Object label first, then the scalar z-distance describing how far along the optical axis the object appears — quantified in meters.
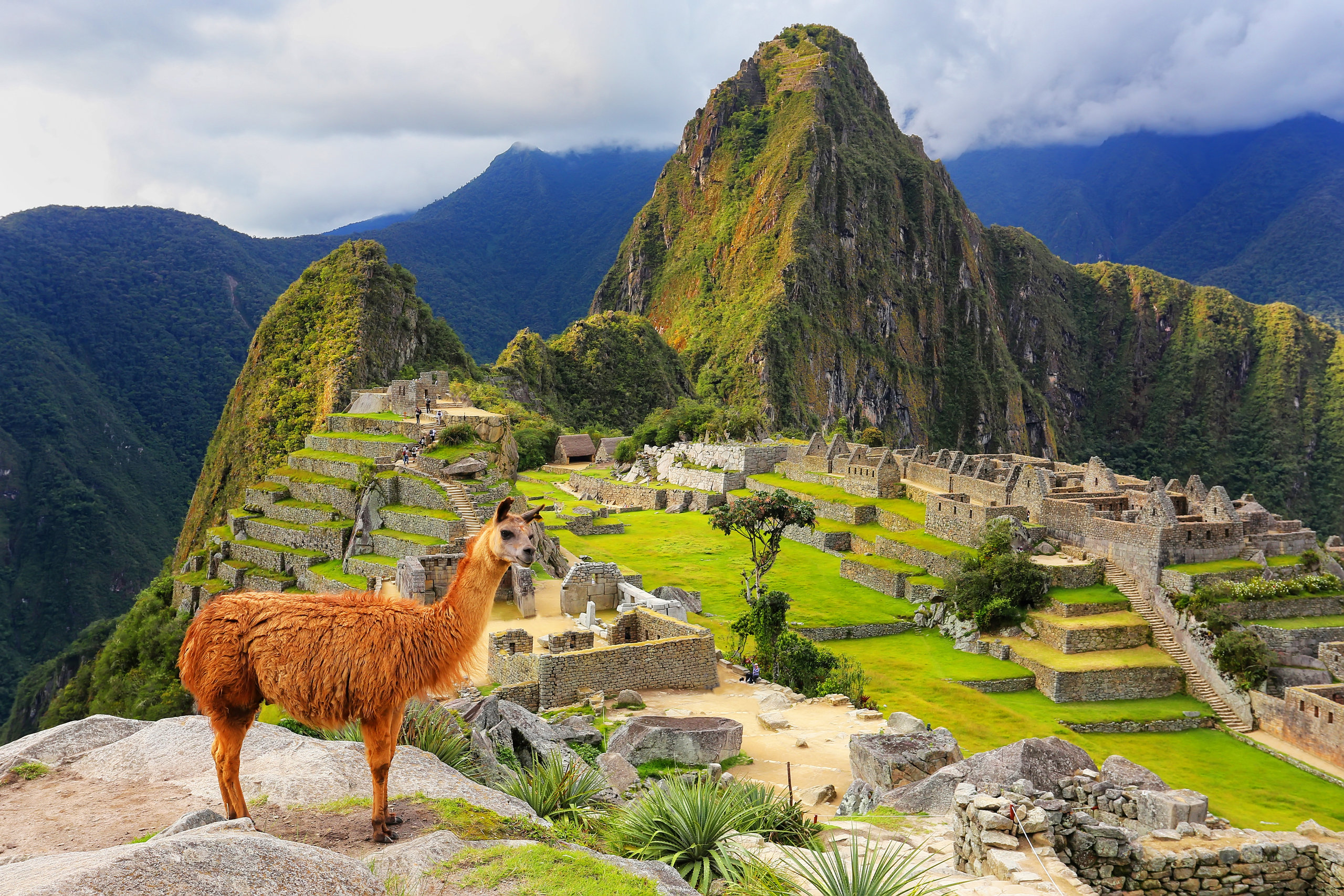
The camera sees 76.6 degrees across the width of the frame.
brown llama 5.16
